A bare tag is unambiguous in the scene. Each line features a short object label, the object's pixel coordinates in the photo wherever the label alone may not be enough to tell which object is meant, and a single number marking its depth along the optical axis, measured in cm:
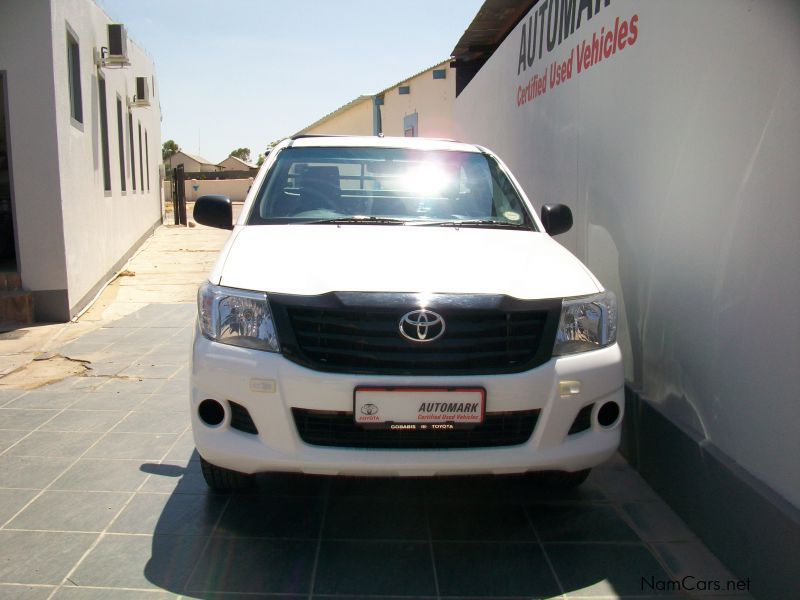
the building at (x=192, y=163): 6738
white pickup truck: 289
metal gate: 2091
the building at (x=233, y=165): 7185
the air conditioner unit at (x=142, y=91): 1508
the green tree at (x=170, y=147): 9355
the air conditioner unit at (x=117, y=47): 1047
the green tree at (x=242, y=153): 11956
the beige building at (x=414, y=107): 2212
